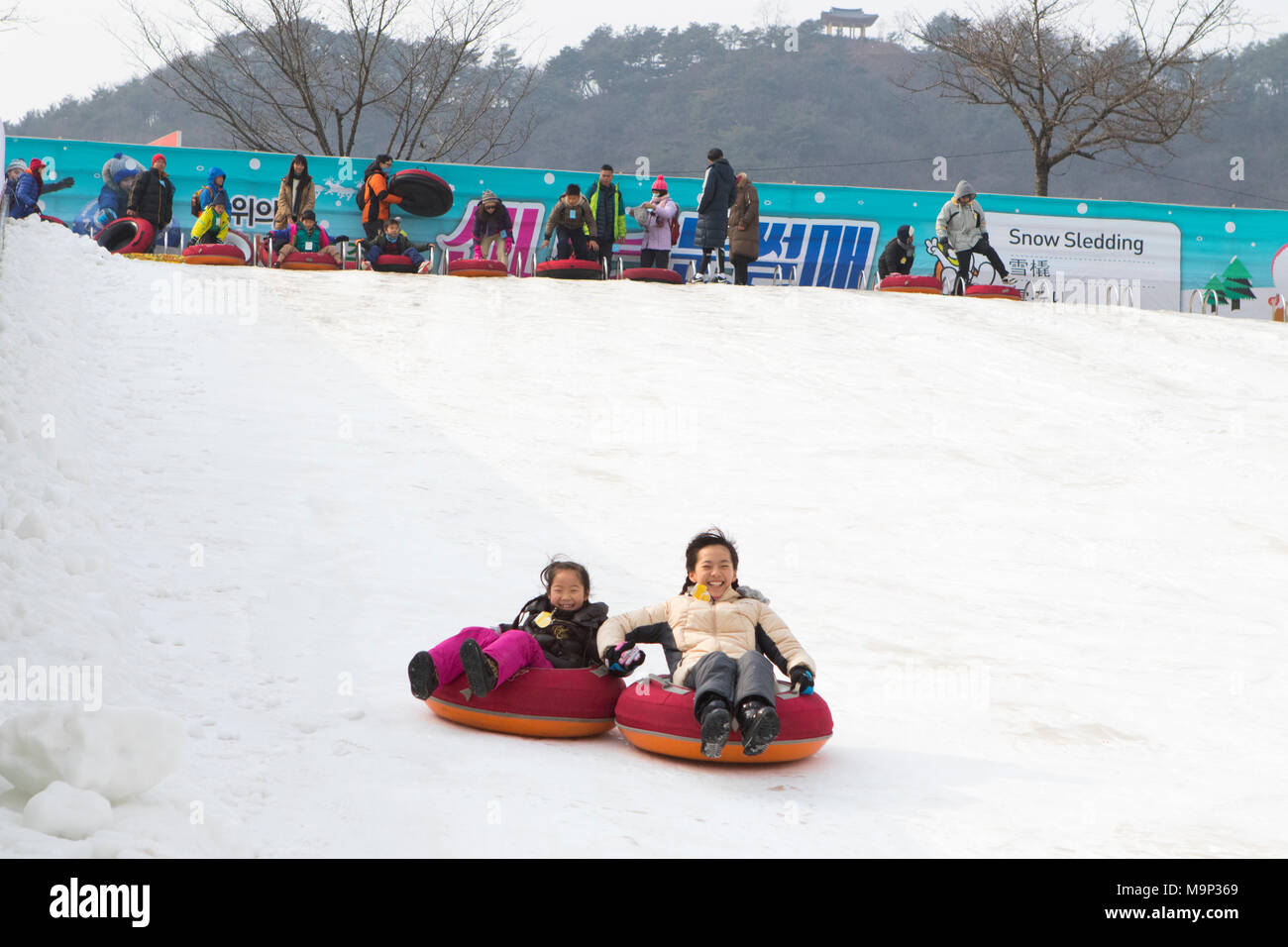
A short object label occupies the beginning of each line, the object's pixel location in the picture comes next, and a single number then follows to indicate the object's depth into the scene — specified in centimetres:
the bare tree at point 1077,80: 2534
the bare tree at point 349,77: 2556
